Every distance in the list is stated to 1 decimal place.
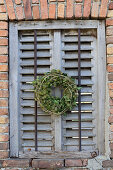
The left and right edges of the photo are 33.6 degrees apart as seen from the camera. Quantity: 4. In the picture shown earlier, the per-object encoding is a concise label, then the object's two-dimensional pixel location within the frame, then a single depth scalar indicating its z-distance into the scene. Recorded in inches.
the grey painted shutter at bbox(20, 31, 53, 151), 87.0
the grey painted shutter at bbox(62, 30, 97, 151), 86.5
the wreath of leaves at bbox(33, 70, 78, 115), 81.7
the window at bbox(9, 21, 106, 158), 85.7
